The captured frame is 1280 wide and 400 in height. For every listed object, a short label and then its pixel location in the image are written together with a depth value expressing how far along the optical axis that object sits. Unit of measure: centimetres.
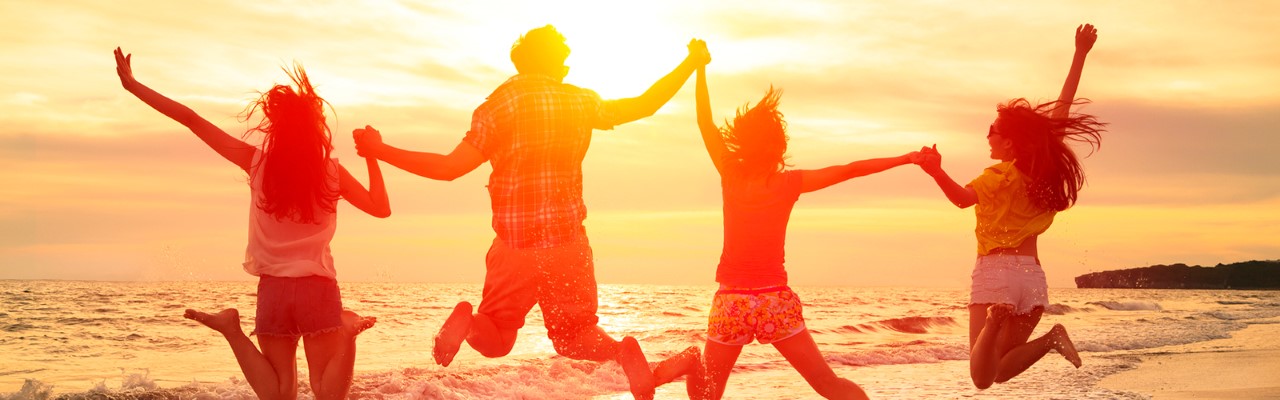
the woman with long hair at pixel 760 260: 668
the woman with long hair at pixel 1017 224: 739
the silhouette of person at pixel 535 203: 631
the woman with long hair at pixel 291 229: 616
